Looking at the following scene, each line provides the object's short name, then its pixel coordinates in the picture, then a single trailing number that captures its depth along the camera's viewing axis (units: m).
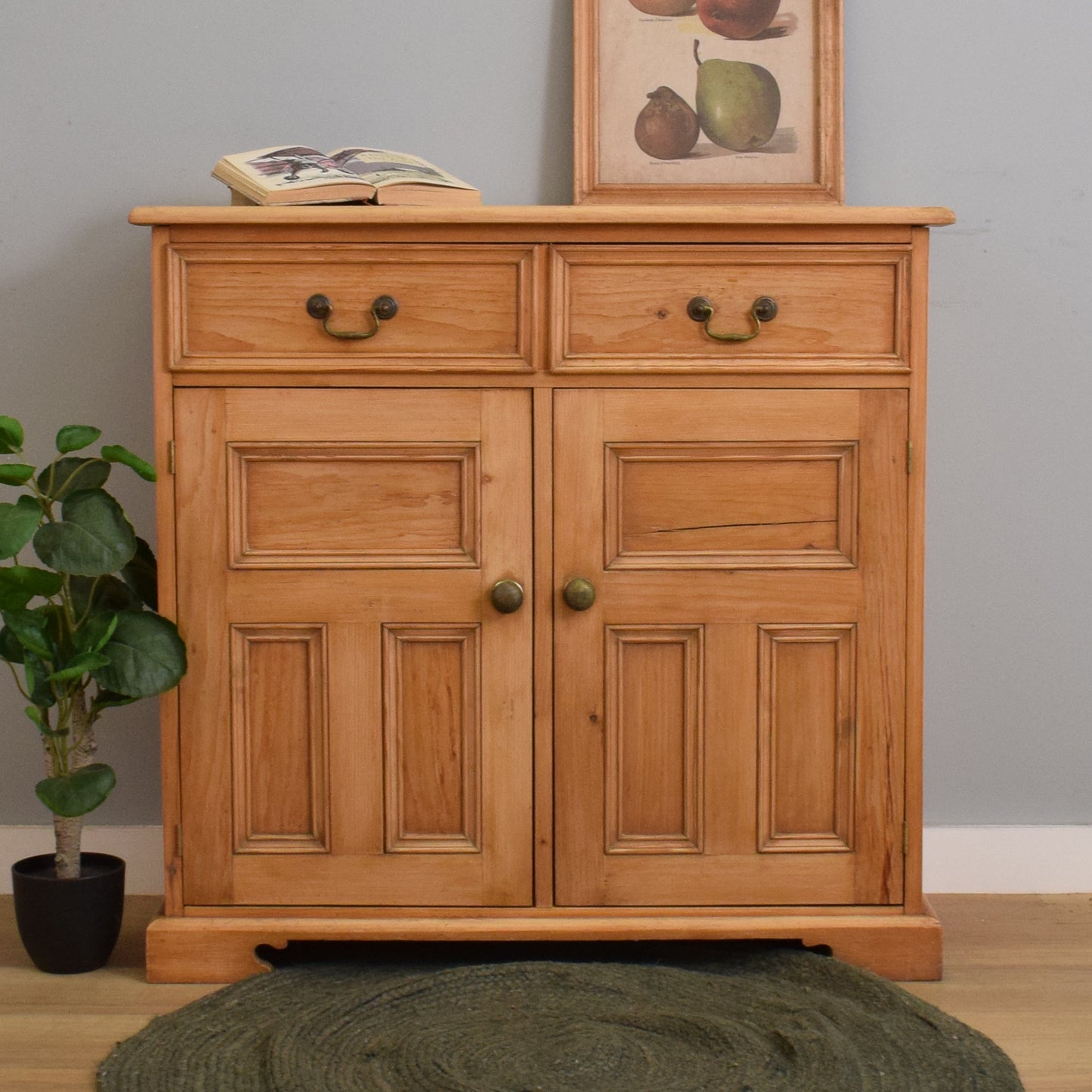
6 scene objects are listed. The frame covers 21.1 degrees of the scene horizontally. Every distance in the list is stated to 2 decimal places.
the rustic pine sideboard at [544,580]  3.38
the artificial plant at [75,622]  3.31
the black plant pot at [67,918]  3.44
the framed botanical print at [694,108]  3.69
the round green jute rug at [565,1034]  3.18
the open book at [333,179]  3.39
